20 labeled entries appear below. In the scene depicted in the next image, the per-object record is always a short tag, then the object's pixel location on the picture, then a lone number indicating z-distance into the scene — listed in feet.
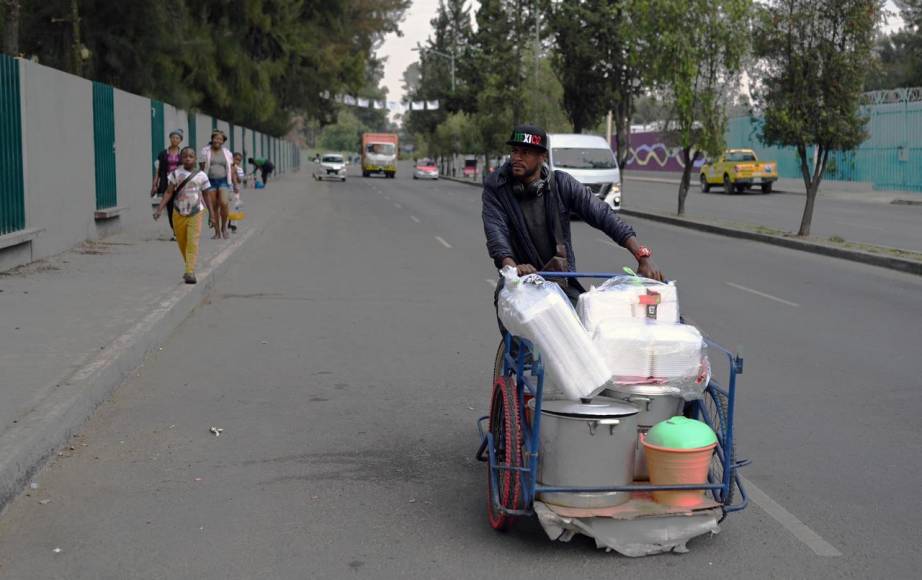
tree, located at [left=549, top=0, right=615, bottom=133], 143.64
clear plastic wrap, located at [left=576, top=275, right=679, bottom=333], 15.80
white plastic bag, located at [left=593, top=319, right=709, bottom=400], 15.29
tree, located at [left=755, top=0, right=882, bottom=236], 66.69
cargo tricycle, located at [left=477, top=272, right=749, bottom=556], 14.75
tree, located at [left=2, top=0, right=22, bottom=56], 60.18
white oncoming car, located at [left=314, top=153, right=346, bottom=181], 208.44
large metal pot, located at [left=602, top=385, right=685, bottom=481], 15.38
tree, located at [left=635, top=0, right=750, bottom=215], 92.58
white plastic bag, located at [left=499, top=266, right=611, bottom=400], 15.10
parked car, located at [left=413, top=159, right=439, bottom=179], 235.20
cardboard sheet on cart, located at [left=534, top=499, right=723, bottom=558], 14.80
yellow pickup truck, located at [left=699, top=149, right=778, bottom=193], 144.87
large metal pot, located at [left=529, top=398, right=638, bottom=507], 14.71
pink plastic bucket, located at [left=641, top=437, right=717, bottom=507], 14.64
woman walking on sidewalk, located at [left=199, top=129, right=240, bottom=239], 59.67
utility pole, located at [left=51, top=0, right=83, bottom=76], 68.33
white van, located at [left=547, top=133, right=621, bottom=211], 95.45
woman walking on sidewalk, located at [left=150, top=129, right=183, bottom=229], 59.11
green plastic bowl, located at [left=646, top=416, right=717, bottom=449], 14.71
